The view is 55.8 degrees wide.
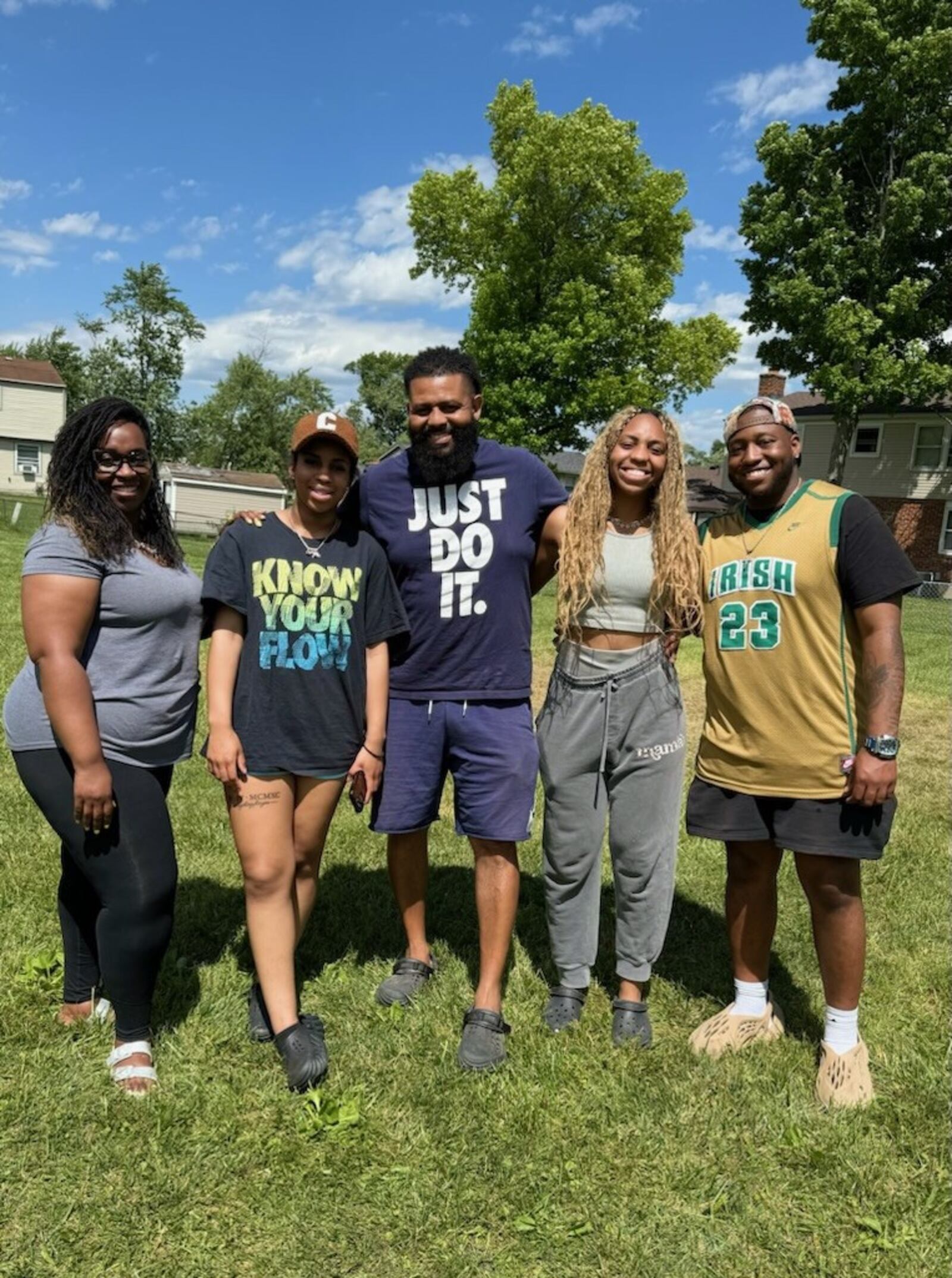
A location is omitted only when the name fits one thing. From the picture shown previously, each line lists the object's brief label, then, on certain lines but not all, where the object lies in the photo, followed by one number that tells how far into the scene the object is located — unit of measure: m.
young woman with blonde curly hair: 3.15
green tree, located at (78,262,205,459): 40.50
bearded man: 3.25
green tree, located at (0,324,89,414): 56.08
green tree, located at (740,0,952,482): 23.34
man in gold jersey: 2.83
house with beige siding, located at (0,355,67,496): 43.91
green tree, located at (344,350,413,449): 75.88
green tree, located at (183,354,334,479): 61.16
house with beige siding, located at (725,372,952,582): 29.09
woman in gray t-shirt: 2.66
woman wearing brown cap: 2.97
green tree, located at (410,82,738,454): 25.34
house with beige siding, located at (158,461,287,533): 47.44
